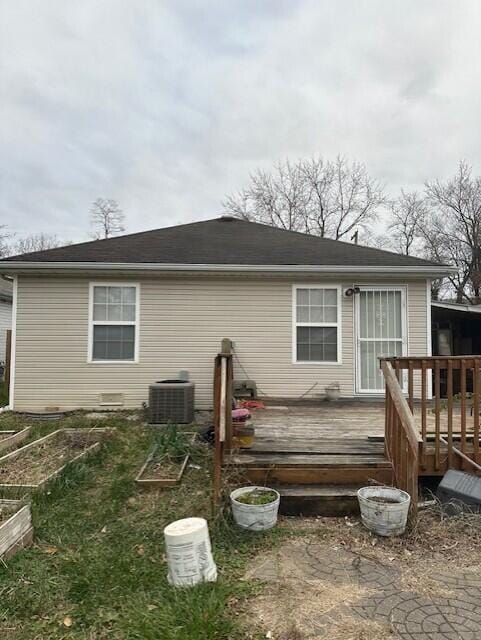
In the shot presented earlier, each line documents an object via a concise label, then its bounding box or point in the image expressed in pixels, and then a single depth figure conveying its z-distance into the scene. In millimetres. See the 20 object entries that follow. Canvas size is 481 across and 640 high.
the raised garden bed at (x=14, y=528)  2547
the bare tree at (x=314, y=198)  24266
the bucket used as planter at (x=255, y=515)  2898
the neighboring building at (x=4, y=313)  14039
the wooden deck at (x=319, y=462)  3250
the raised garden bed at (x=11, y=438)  4839
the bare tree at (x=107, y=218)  25417
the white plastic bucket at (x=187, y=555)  2205
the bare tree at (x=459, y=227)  23531
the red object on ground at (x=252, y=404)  5969
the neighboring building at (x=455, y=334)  8898
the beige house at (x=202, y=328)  6910
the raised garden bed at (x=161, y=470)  3789
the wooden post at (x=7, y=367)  9488
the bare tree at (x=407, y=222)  25516
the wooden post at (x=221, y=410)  3146
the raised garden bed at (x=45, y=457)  3844
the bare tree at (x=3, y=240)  24297
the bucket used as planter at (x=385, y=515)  2855
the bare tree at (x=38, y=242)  27359
